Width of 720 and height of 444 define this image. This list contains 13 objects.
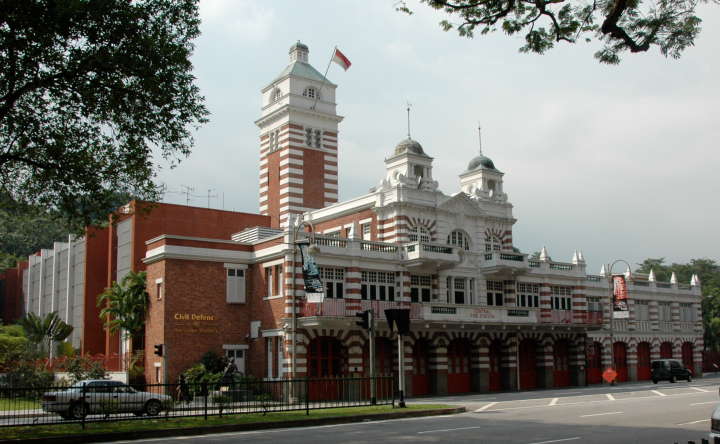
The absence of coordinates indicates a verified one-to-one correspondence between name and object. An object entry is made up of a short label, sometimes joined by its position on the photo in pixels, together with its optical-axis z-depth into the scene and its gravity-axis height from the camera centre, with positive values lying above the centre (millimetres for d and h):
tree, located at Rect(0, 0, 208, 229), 21562 +6845
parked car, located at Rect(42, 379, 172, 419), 22266 -2337
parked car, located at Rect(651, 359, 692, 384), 51438 -3615
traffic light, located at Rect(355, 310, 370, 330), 28656 +34
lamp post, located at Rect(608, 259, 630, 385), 49728 +1017
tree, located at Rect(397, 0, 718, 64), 13875 +5611
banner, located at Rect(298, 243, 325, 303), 35875 +1895
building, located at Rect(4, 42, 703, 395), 40156 +2199
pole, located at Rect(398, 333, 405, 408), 27544 -1983
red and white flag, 49781 +16685
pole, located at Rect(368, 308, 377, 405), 27734 -1260
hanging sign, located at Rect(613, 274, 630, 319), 51516 +1287
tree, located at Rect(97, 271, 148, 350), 42344 +1148
